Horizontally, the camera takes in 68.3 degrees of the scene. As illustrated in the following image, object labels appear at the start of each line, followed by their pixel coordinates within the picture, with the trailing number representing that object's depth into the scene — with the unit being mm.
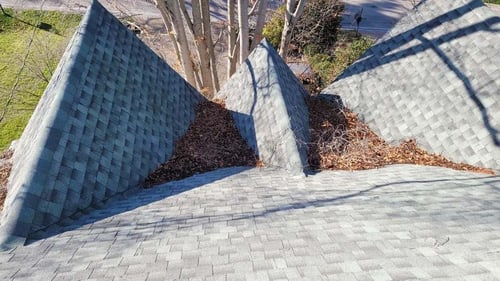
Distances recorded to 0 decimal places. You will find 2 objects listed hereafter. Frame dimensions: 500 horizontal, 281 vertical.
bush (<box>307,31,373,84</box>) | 12305
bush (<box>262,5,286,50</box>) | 14758
